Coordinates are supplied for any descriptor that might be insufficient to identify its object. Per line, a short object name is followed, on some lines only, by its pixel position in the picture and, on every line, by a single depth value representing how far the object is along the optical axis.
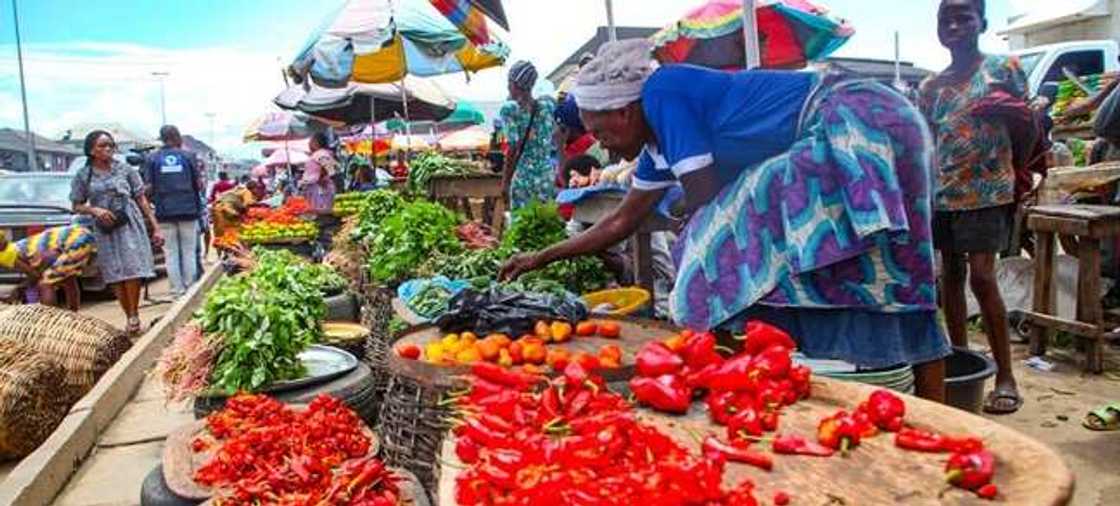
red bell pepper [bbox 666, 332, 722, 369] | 2.26
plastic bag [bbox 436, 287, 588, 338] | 3.15
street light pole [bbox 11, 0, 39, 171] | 30.22
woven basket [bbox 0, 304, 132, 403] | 5.93
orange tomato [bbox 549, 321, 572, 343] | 3.11
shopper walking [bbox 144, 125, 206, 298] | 10.09
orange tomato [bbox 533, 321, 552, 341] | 3.10
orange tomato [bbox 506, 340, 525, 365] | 2.81
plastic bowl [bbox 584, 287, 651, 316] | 4.07
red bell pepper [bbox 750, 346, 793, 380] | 2.12
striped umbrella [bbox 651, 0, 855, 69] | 6.69
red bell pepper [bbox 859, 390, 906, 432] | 1.87
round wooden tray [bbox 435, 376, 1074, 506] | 1.57
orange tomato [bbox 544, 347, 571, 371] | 2.74
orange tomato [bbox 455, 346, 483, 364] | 2.81
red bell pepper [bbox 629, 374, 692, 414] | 2.09
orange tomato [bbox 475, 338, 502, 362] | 2.81
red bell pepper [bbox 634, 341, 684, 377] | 2.22
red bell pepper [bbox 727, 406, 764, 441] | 1.90
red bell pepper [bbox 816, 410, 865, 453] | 1.81
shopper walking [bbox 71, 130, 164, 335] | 8.46
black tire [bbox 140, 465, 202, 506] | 3.14
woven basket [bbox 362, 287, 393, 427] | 5.06
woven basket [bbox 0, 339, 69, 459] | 5.11
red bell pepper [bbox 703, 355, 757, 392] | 2.08
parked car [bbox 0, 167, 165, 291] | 10.42
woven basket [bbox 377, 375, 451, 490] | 2.75
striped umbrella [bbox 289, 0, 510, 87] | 9.39
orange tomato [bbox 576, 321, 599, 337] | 3.20
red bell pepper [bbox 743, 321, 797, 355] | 2.27
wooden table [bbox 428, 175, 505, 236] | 7.92
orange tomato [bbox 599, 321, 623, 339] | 3.21
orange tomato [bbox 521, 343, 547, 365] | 2.80
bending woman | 2.70
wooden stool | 5.30
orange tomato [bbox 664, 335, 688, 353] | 2.32
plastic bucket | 3.49
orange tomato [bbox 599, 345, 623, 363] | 2.78
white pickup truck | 11.73
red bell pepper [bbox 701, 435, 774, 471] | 1.75
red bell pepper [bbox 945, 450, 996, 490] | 1.59
